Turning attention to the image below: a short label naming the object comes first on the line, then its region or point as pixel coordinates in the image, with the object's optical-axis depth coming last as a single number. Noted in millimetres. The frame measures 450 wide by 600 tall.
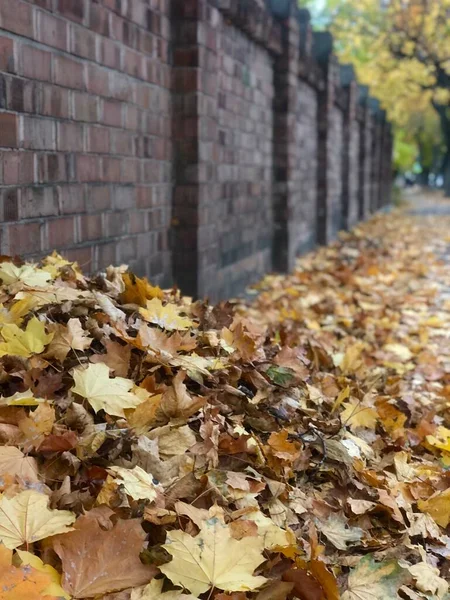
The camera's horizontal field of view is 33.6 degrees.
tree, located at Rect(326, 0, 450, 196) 23641
